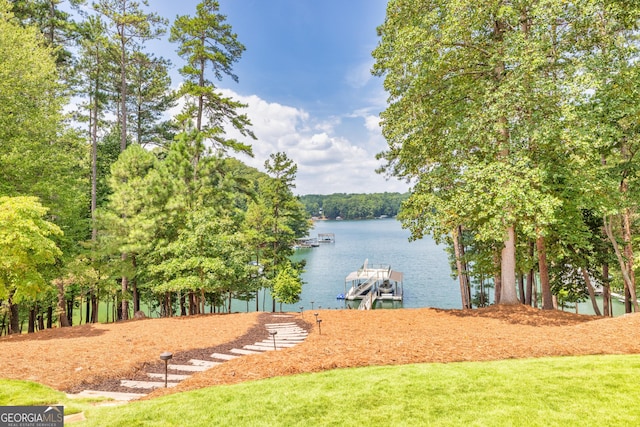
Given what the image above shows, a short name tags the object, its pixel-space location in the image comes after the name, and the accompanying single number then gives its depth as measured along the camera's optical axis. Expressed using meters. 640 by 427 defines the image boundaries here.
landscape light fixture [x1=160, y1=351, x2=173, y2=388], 4.58
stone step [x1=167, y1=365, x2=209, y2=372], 5.90
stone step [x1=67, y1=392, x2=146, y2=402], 4.65
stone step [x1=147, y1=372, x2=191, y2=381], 5.44
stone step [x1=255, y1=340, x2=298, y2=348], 7.39
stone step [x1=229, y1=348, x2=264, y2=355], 6.94
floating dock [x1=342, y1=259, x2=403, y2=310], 32.04
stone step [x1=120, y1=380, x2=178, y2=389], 5.18
